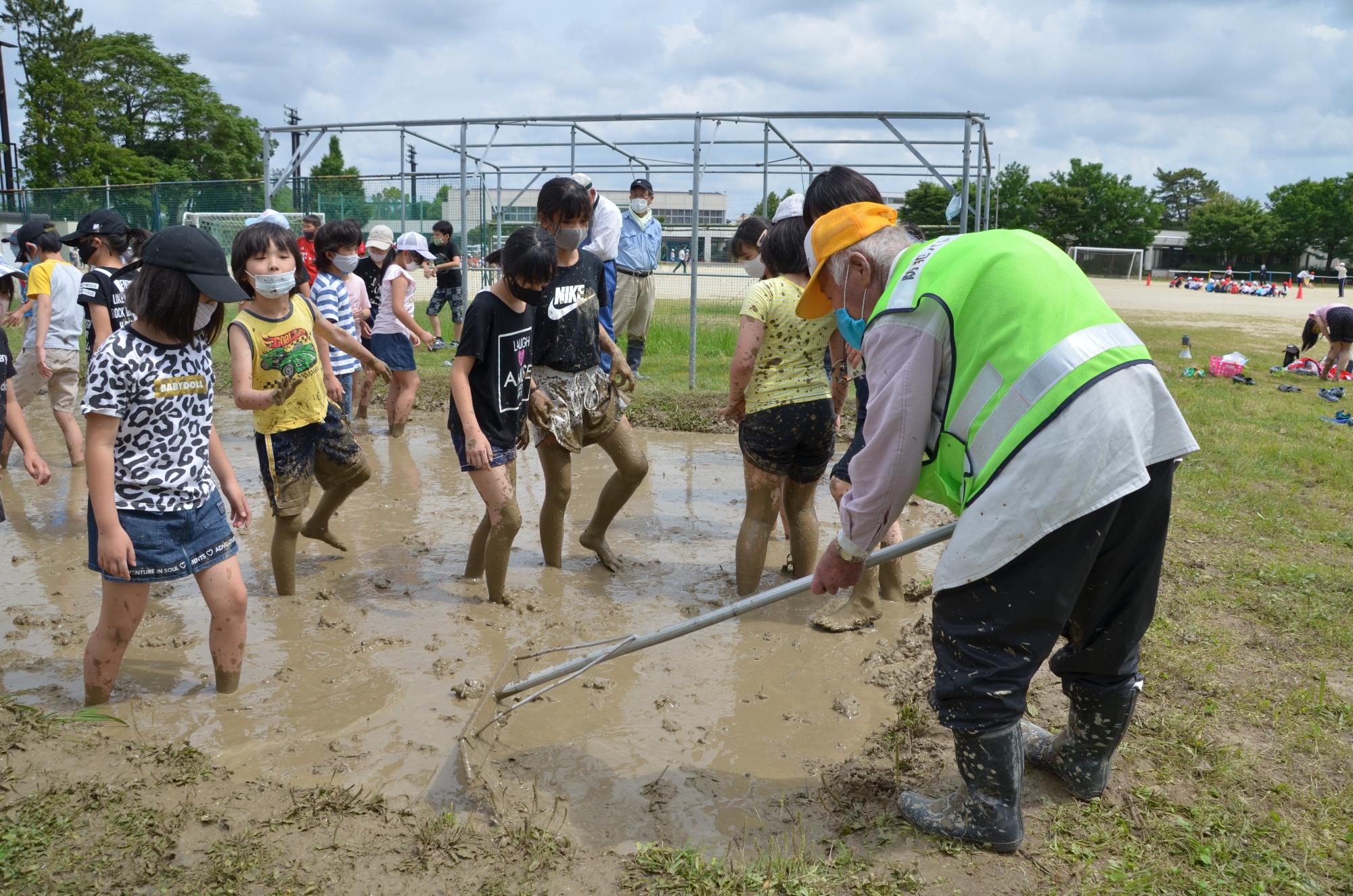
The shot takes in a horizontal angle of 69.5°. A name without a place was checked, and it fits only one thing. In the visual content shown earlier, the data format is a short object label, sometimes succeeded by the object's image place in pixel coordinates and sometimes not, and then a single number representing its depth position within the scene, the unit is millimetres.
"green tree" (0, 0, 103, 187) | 42062
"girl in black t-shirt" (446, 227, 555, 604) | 4316
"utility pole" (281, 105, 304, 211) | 13905
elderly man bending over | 2391
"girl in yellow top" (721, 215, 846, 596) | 4562
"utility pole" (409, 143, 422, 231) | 17041
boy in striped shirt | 6438
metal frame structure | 9805
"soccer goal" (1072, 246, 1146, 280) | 50656
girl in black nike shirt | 4695
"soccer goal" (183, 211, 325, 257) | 22562
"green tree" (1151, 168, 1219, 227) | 100412
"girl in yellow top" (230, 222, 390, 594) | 4352
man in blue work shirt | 10672
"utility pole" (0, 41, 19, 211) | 36062
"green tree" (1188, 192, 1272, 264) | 63312
